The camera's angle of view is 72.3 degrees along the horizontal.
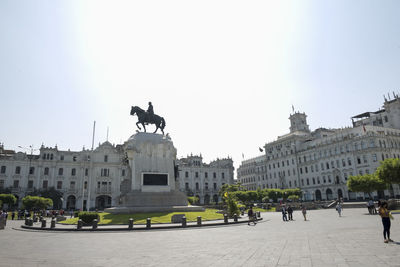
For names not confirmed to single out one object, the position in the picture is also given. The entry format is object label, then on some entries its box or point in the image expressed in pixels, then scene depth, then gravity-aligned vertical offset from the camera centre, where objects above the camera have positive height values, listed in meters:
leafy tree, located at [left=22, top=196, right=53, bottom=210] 42.41 +0.11
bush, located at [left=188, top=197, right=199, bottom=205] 53.70 -0.36
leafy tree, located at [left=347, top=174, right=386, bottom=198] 38.38 +1.08
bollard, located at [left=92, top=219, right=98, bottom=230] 19.56 -1.60
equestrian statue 29.19 +8.64
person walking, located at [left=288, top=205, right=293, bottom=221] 26.01 -1.73
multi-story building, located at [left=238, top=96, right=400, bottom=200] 61.81 +9.88
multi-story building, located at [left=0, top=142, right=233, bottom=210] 60.30 +6.60
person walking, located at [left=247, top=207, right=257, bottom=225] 23.26 -1.61
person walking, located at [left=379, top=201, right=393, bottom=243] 10.87 -1.01
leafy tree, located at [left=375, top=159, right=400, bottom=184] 30.91 +2.19
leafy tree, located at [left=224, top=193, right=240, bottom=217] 25.99 -0.81
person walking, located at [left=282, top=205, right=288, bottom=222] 25.54 -1.64
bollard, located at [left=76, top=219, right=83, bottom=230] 19.92 -1.60
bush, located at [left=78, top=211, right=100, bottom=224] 21.69 -1.22
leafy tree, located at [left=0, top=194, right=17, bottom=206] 45.94 +0.97
